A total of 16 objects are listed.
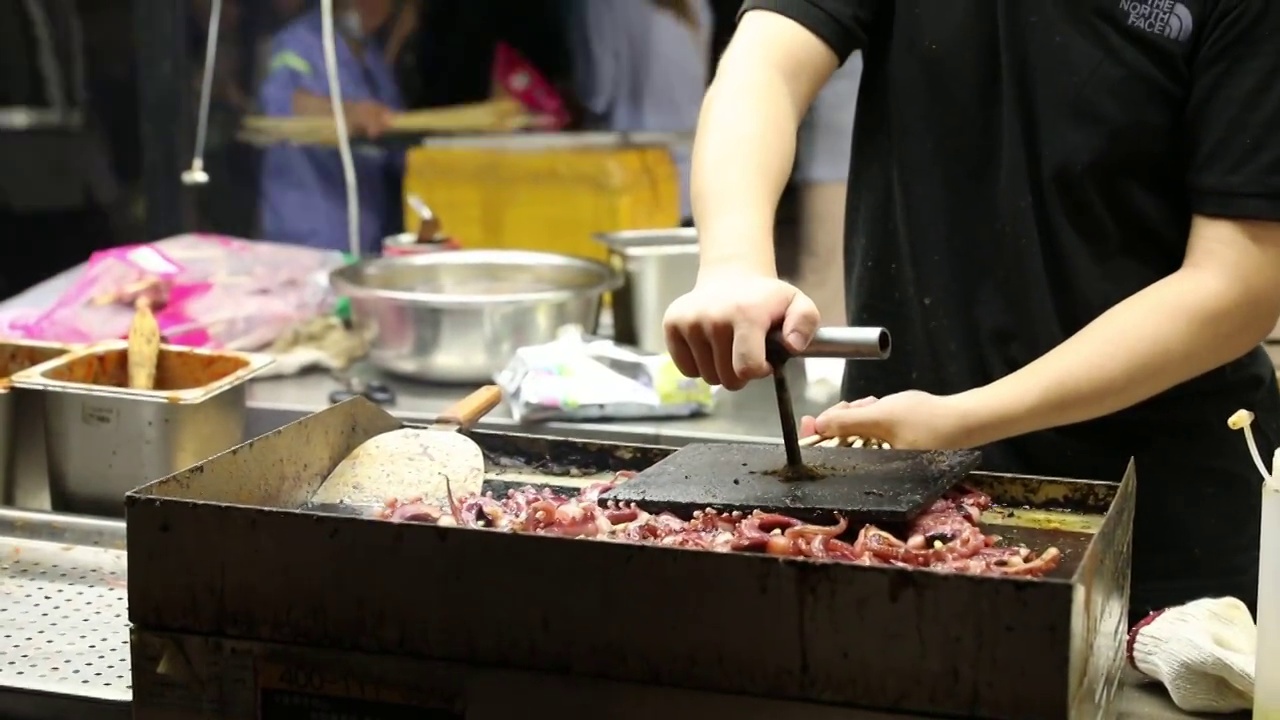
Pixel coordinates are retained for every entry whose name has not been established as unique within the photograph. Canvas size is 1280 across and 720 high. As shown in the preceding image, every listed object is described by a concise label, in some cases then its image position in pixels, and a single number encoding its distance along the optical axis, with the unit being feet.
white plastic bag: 6.86
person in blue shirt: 11.05
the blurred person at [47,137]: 11.79
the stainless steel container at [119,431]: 5.37
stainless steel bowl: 7.23
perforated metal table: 4.01
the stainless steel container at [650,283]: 7.93
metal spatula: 4.19
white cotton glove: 3.55
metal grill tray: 2.90
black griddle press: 3.67
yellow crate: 9.50
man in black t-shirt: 4.55
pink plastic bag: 7.34
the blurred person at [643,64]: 10.07
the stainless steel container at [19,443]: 5.62
